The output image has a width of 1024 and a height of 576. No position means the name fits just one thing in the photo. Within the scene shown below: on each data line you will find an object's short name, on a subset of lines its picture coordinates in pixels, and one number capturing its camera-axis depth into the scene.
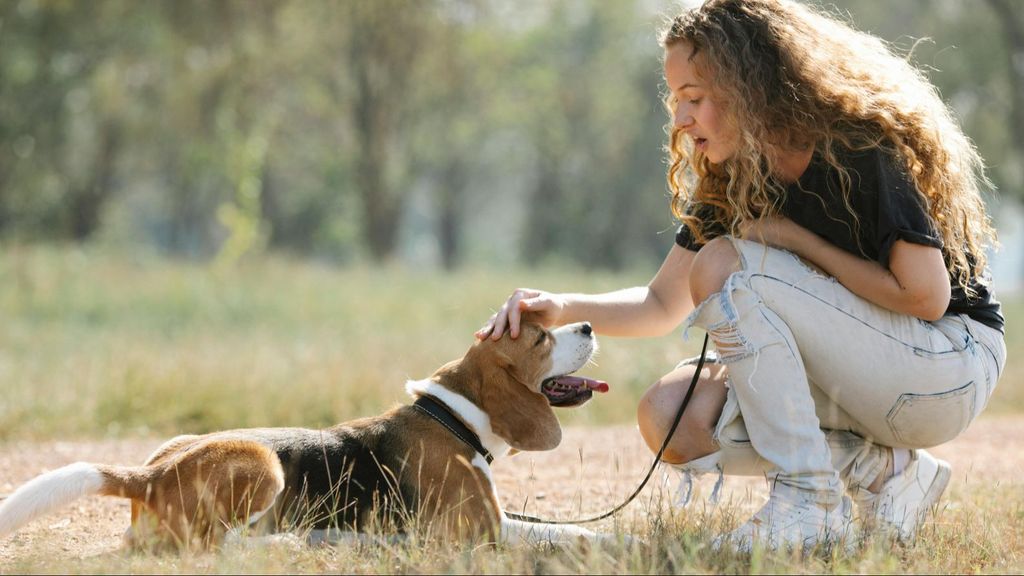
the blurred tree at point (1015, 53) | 23.86
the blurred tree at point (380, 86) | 29.20
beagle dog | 3.73
